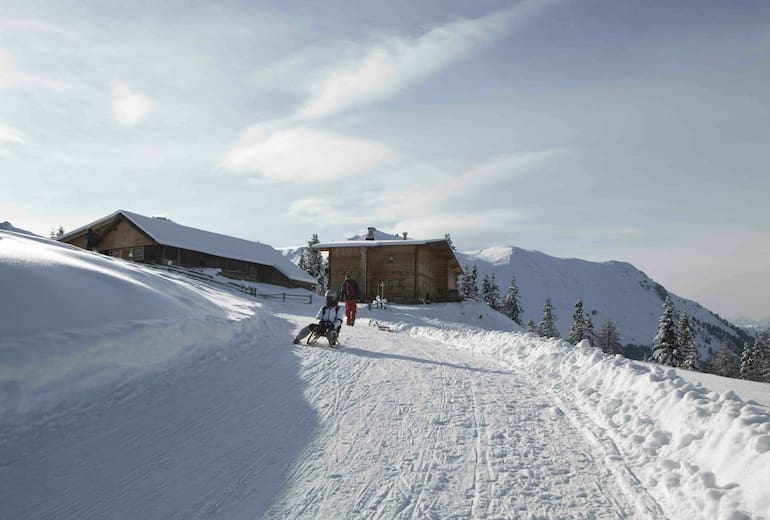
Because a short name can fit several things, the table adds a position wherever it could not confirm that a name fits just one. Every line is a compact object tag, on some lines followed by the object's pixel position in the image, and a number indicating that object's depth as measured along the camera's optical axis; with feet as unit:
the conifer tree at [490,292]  220.66
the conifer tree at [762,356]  127.13
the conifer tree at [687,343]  117.28
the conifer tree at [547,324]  190.90
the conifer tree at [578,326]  168.35
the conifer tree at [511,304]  218.59
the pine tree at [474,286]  218.28
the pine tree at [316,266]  215.31
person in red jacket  57.67
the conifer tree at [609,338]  186.29
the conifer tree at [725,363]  146.00
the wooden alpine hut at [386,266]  120.16
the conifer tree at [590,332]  176.14
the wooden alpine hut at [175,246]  116.57
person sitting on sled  40.60
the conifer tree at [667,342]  112.98
